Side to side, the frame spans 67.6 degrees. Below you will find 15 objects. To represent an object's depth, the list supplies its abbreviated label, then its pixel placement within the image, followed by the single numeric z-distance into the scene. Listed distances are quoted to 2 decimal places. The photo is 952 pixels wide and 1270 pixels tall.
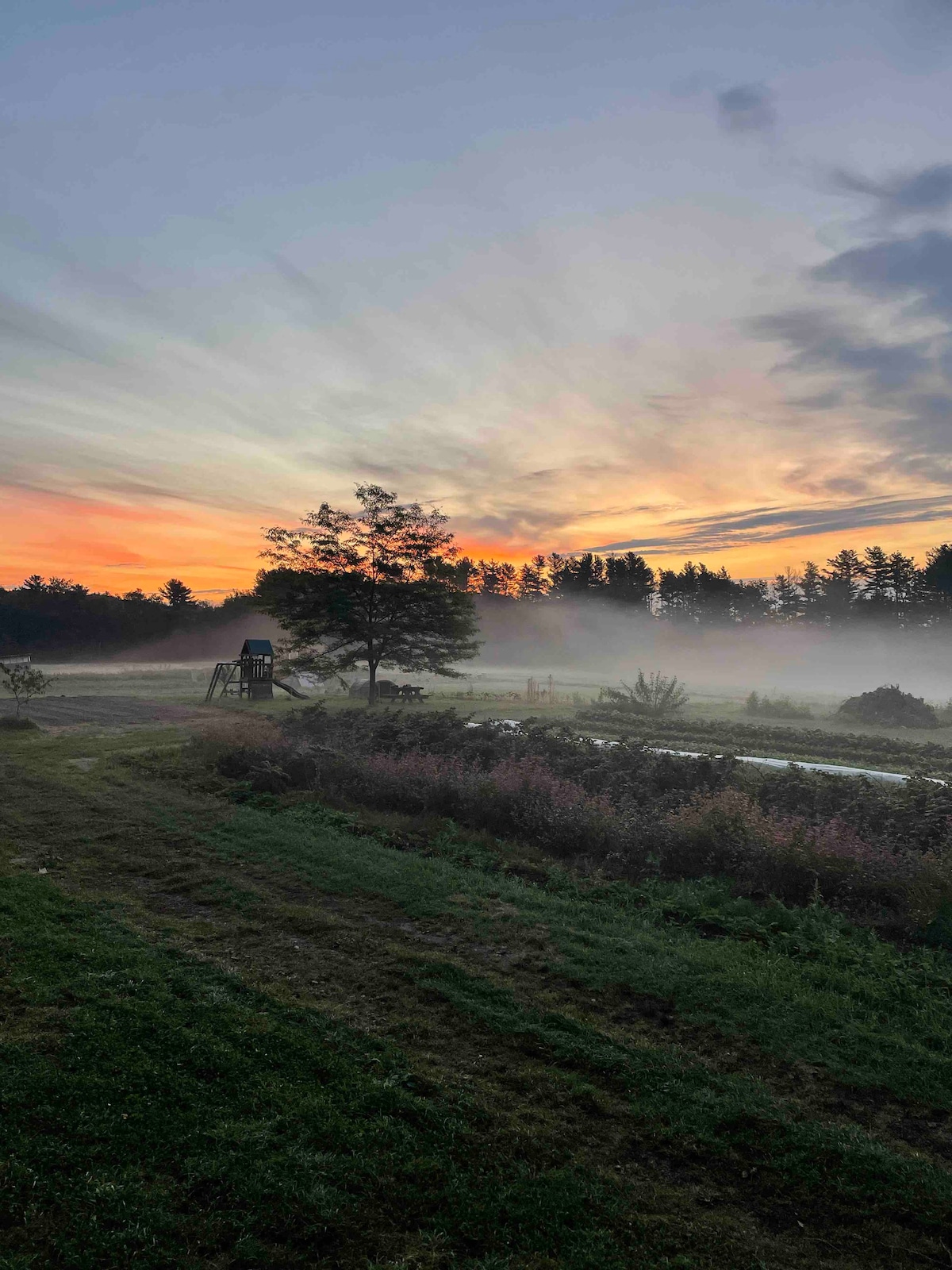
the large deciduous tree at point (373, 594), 32.16
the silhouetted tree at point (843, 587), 88.62
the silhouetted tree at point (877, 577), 86.00
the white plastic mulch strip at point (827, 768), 15.41
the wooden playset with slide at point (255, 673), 34.53
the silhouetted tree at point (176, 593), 102.62
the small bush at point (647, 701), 27.98
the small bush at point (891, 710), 27.66
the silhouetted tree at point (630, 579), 104.56
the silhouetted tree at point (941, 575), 76.50
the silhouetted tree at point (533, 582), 113.06
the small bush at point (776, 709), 29.97
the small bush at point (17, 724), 21.44
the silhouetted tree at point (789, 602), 93.81
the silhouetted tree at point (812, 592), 91.31
